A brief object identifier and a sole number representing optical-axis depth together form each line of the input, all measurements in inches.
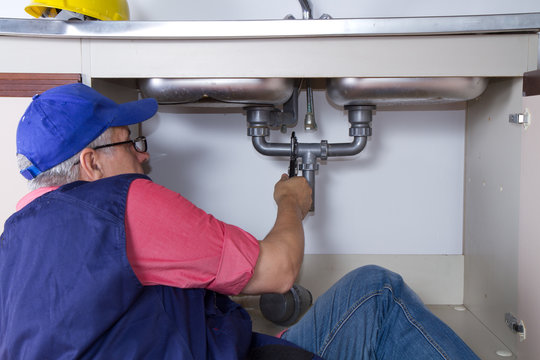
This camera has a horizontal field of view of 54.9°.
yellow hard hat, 43.1
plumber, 23.2
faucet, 51.1
